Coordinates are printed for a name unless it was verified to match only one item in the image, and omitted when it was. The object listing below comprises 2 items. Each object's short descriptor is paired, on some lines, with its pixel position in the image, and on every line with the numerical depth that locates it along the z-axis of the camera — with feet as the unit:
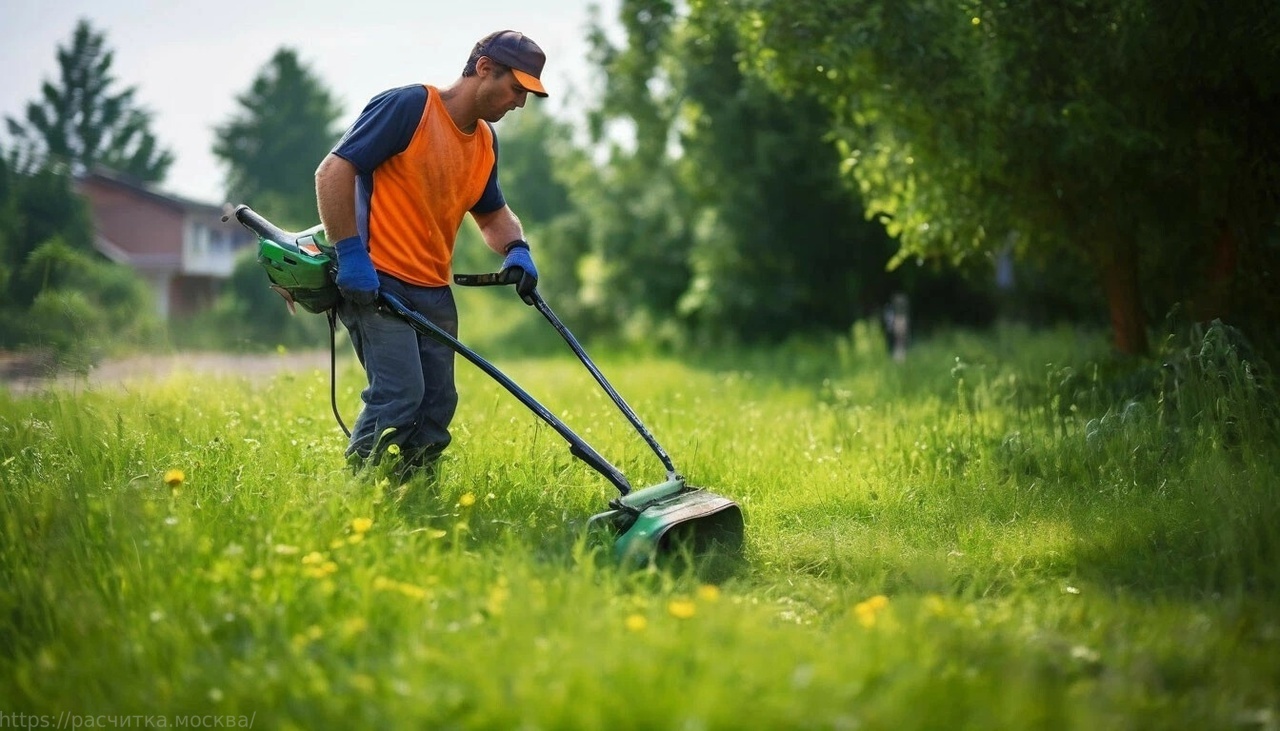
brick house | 107.04
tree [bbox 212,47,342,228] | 117.08
